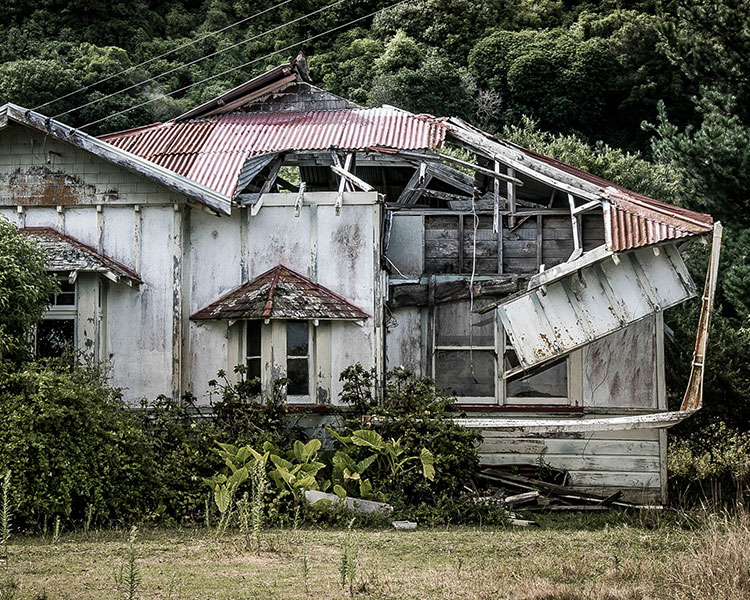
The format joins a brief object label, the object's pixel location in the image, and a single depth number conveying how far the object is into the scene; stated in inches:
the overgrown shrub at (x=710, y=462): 652.7
